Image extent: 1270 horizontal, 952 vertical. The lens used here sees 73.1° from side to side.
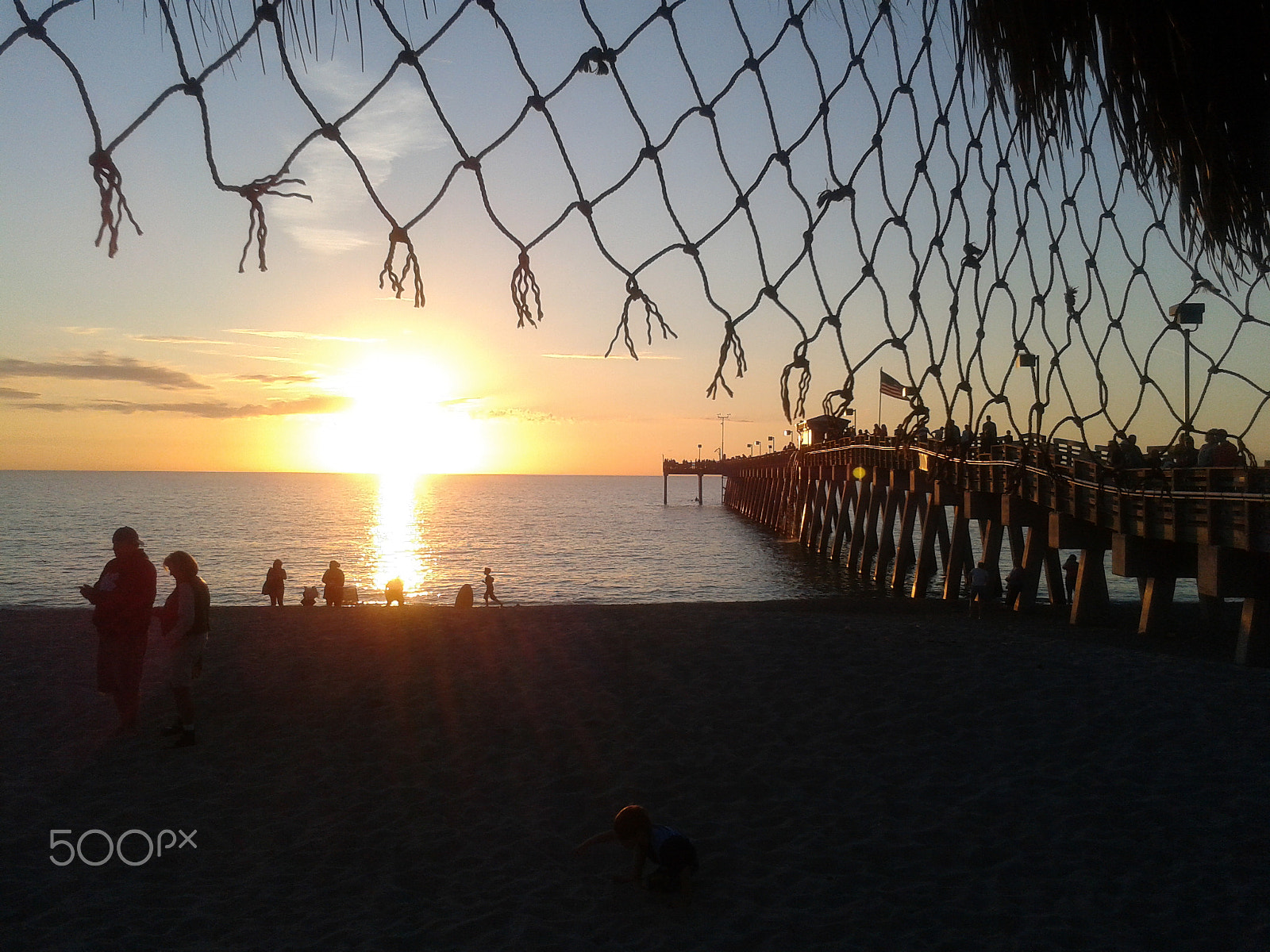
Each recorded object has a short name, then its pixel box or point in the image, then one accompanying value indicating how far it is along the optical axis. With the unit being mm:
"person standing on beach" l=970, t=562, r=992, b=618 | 16438
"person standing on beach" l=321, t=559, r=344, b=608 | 18766
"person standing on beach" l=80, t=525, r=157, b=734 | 6812
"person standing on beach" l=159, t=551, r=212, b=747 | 6867
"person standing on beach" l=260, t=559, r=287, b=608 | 18208
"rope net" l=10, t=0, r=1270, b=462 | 1817
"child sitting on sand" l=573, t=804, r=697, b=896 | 5074
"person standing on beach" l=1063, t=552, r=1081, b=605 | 22516
